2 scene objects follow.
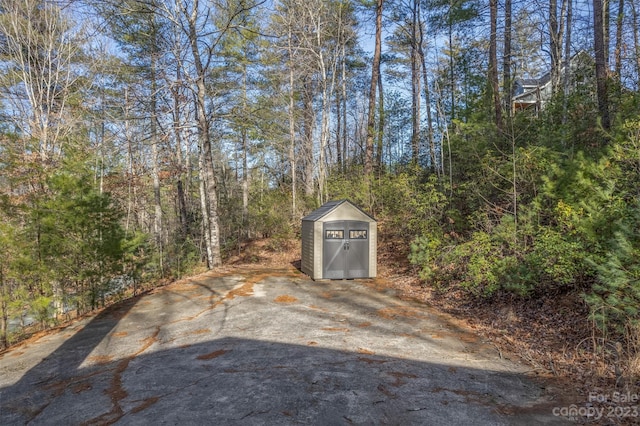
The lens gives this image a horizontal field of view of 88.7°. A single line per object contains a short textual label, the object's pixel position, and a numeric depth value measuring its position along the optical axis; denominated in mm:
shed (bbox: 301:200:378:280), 8586
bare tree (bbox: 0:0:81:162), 10562
